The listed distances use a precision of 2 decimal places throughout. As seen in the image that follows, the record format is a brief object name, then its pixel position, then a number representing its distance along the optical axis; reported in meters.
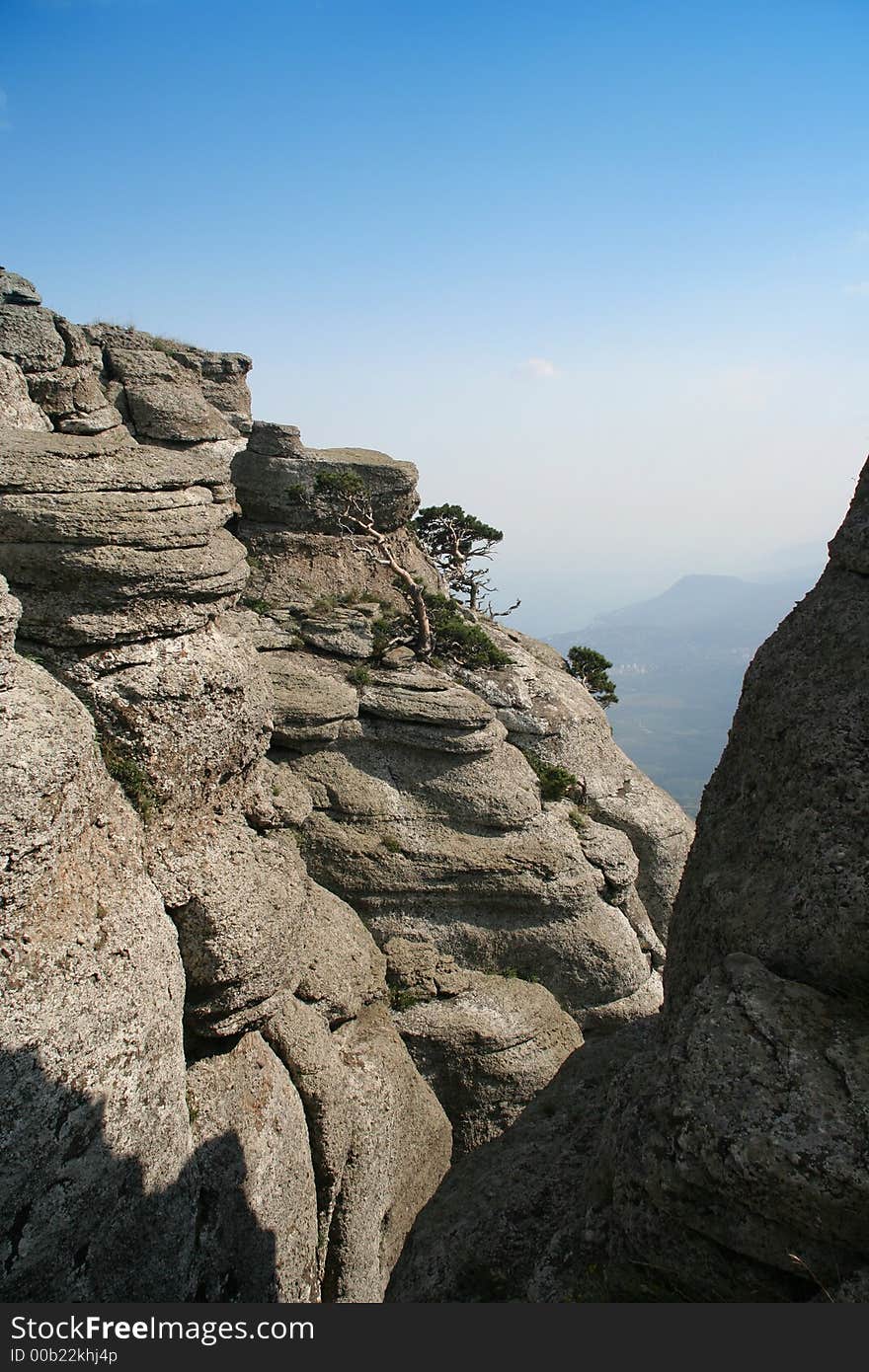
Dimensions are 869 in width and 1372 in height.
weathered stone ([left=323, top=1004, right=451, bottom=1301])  19.55
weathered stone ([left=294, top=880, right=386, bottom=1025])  22.33
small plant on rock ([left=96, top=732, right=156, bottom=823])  17.08
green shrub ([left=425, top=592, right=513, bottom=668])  33.44
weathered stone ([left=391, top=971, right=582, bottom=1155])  25.56
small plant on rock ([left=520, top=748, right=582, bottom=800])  31.56
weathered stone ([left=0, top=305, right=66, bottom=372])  27.17
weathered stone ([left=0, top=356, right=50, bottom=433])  24.39
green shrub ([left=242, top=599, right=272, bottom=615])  32.47
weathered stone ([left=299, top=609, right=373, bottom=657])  31.23
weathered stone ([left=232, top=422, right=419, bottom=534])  35.06
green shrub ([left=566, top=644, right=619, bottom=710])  41.32
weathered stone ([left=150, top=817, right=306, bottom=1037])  17.67
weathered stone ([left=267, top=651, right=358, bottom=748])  27.41
